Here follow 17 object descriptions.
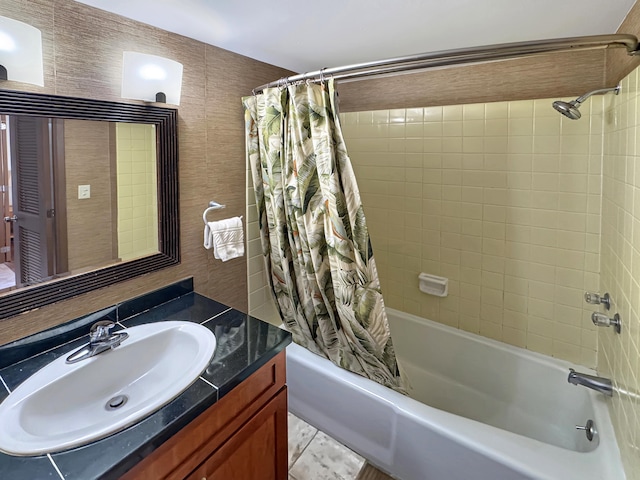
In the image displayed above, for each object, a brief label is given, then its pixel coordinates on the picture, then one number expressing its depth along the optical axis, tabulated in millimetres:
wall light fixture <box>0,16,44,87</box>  1083
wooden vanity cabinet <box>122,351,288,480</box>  980
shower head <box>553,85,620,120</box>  1414
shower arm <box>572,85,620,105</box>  1437
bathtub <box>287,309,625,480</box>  1338
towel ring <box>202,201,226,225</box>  1798
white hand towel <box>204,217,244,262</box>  1788
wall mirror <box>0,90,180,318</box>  1184
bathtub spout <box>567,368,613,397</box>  1567
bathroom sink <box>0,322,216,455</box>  901
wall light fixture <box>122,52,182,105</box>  1420
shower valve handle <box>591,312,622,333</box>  1407
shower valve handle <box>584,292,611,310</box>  1576
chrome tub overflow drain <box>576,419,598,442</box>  1562
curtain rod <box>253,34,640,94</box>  1169
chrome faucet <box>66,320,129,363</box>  1210
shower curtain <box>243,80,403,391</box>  1577
